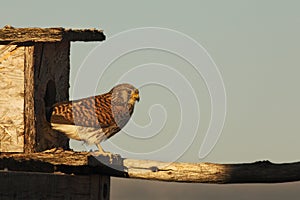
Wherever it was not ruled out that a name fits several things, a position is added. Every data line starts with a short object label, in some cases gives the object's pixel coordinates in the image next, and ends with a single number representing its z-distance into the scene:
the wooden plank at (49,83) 19.48
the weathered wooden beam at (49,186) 15.90
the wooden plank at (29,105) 19.05
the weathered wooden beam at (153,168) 15.72
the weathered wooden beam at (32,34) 18.53
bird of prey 19.80
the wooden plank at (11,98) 18.98
